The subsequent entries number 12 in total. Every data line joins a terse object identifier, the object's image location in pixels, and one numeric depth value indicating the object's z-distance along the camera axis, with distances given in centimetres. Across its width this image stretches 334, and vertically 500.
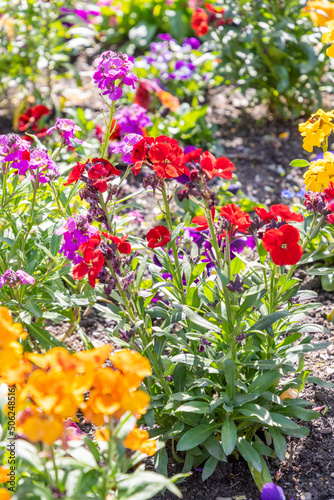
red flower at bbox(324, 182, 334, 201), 99
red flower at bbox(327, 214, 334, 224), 98
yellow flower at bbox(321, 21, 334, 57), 106
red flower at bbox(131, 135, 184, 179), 98
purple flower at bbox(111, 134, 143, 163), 104
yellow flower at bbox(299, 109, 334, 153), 105
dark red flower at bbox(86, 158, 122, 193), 98
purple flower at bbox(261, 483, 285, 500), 98
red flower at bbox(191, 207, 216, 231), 100
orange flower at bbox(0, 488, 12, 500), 88
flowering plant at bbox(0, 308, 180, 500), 86
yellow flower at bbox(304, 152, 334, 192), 101
